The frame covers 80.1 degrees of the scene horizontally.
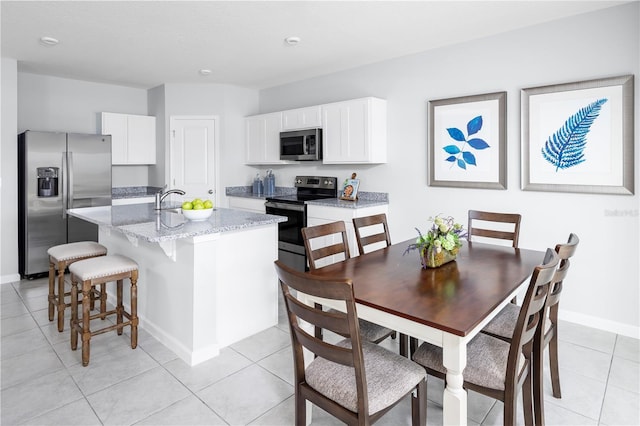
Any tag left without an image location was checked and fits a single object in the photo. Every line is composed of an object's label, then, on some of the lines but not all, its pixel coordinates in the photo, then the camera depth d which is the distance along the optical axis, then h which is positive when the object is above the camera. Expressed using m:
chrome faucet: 3.29 +0.04
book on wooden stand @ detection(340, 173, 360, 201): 4.52 +0.15
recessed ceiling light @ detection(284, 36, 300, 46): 3.57 +1.54
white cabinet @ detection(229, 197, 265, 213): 5.07 -0.02
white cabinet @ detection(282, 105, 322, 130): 4.69 +1.07
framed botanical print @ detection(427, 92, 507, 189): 3.45 +0.57
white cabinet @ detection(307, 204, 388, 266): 4.05 -0.15
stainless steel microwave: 4.67 +0.73
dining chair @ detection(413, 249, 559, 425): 1.44 -0.68
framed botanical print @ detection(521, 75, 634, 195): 2.85 +0.50
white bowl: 2.79 -0.08
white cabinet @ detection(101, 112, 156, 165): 5.31 +0.96
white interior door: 5.52 +0.68
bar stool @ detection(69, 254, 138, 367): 2.47 -0.52
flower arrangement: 2.05 -0.24
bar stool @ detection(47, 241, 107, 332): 2.95 -0.43
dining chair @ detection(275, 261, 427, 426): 1.32 -0.69
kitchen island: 2.50 -0.51
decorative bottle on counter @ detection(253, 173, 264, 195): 5.71 +0.25
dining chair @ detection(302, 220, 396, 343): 2.00 -0.31
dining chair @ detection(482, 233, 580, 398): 1.71 -0.65
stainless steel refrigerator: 4.33 +0.19
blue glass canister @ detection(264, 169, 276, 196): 5.62 +0.28
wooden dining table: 1.37 -0.40
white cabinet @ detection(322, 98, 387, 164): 4.15 +0.80
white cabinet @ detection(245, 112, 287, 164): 5.24 +0.92
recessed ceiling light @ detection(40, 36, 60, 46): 3.54 +1.55
